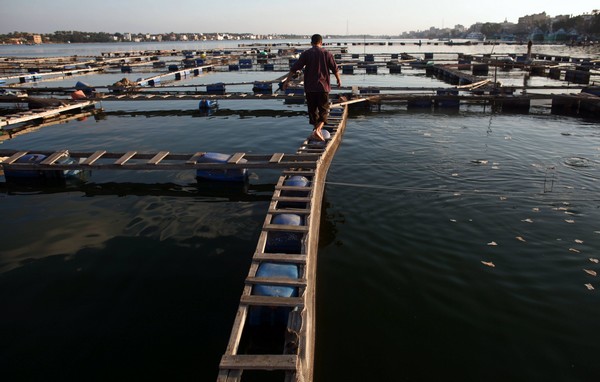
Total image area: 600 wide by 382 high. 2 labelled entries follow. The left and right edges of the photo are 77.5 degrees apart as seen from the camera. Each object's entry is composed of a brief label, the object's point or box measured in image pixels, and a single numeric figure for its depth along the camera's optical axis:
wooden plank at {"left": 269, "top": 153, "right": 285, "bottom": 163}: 10.42
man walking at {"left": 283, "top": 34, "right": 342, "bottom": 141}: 8.84
